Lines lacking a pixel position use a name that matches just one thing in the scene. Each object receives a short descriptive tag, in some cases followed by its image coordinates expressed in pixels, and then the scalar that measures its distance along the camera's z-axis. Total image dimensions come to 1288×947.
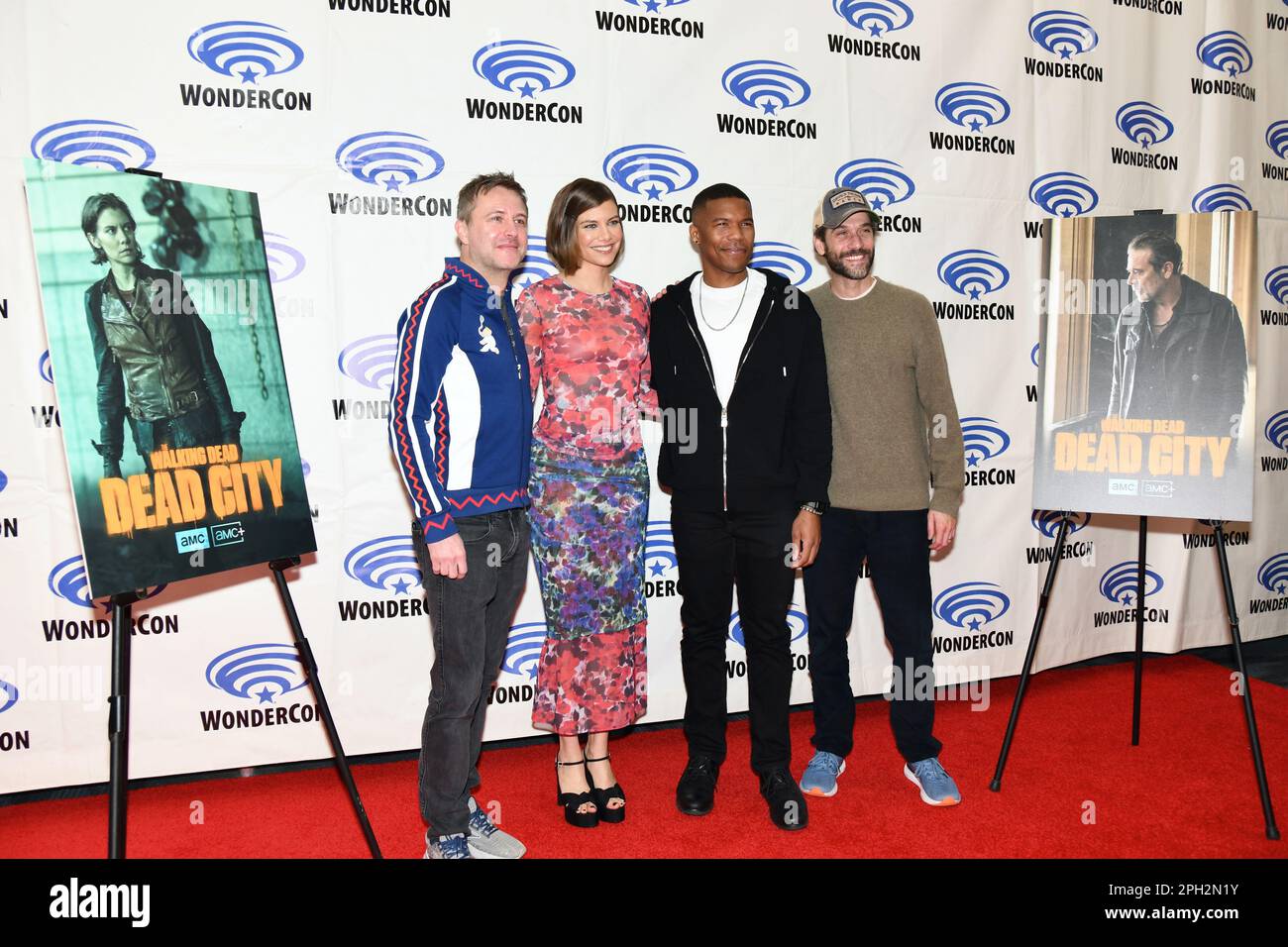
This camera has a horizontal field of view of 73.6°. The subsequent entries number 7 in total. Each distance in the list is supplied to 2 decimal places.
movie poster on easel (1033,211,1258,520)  2.69
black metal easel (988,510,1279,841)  2.48
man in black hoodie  2.56
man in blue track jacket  2.18
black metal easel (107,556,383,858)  1.77
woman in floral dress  2.48
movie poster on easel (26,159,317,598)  1.84
